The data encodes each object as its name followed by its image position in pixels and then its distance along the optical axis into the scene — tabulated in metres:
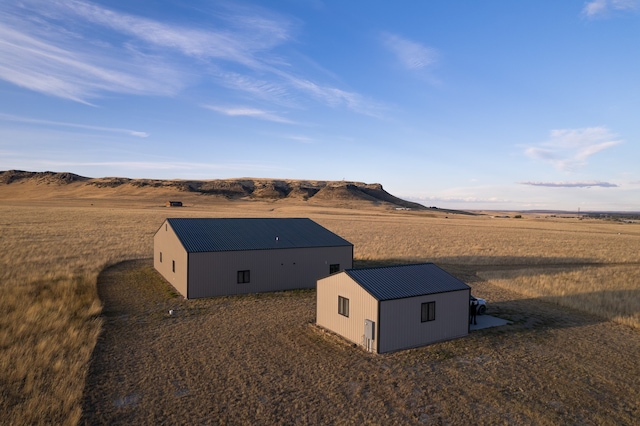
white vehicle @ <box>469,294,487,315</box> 23.98
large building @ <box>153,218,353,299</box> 27.69
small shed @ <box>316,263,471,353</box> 18.12
